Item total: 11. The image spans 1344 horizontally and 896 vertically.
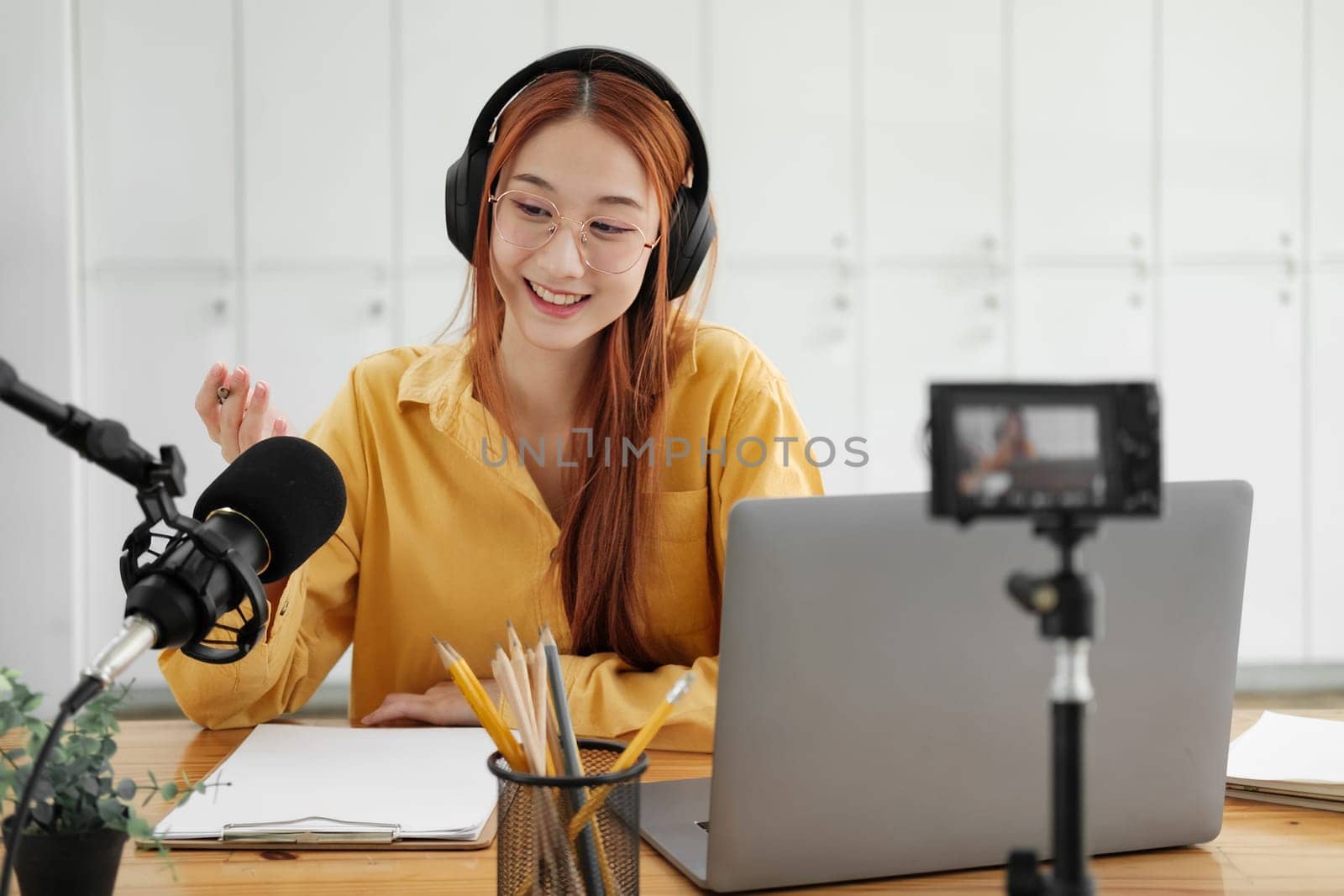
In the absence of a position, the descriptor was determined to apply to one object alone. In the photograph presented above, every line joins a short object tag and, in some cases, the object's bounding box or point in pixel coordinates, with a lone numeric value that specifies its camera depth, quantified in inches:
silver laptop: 27.8
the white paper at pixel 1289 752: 38.2
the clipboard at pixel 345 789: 33.2
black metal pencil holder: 26.2
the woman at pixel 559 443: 52.0
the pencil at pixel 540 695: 27.5
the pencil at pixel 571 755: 26.5
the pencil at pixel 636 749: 25.4
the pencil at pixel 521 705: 26.7
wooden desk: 30.4
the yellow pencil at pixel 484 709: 27.6
